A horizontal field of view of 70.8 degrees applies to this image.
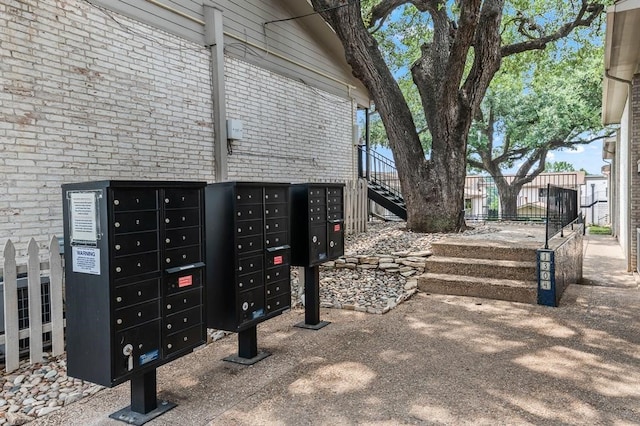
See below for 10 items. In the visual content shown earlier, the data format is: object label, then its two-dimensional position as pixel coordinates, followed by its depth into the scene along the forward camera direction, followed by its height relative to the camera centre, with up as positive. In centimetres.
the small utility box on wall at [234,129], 760 +120
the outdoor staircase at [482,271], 572 -101
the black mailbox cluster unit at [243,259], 343 -47
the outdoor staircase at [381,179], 1204 +57
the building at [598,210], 2165 -73
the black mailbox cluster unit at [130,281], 250 -47
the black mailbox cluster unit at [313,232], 446 -35
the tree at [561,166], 4331 +289
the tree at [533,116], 1466 +329
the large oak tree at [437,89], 802 +203
